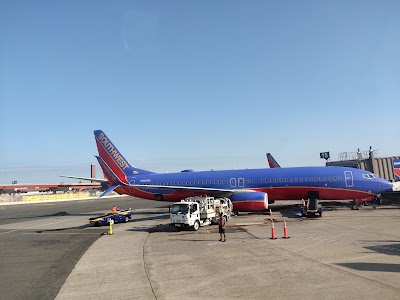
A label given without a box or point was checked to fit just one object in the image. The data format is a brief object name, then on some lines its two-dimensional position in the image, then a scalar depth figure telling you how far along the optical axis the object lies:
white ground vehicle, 24.47
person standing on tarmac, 19.00
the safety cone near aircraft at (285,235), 19.24
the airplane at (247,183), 32.84
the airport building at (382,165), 47.13
